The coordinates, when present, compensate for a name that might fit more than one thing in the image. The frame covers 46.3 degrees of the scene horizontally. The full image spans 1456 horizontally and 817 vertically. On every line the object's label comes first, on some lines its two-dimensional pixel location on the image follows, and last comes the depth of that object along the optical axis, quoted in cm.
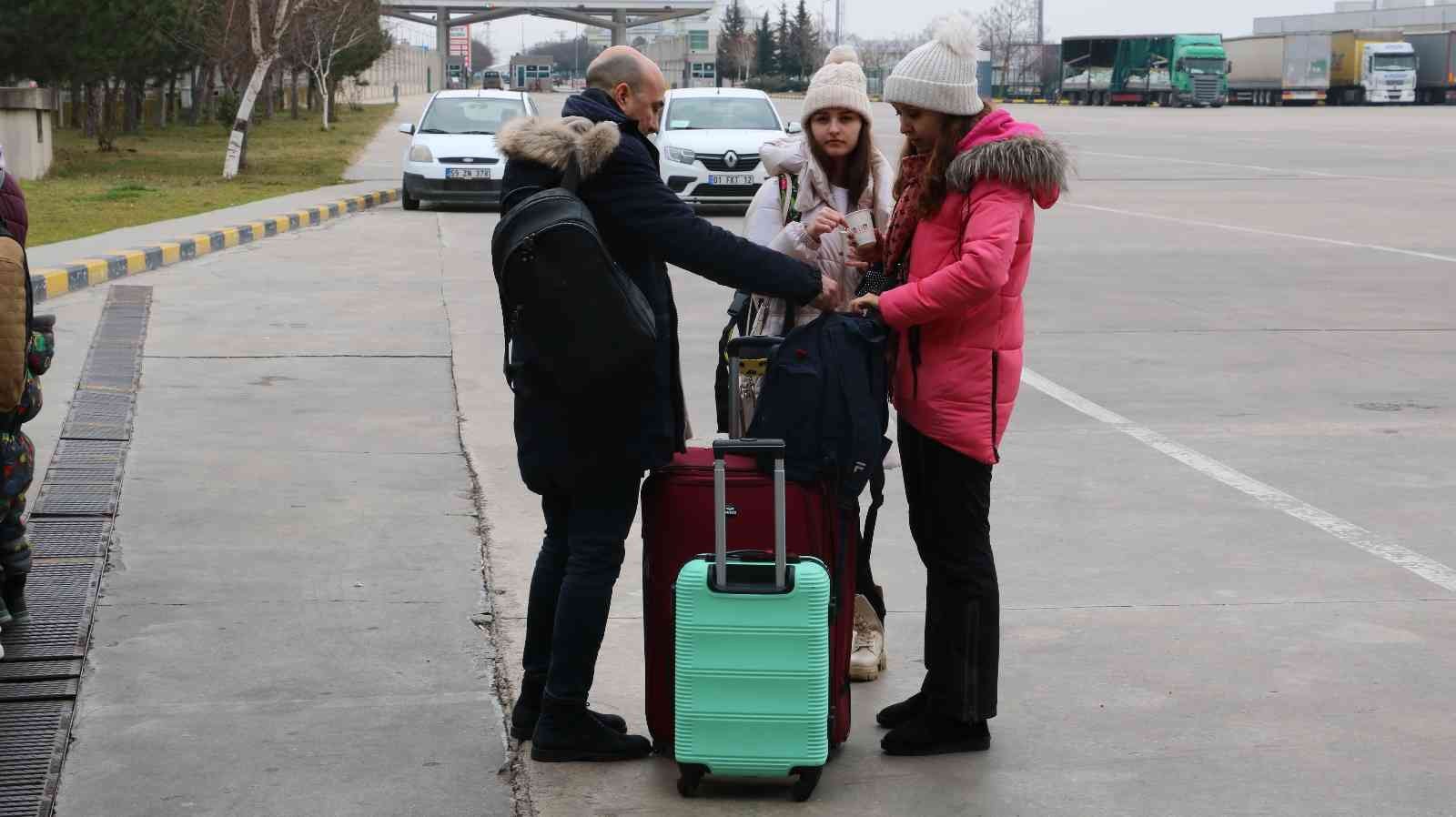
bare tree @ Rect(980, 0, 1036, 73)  12069
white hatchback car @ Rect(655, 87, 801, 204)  2070
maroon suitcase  381
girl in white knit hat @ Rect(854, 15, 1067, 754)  388
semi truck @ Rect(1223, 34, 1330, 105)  7019
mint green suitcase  367
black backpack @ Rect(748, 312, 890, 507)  380
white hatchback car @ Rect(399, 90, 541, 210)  2150
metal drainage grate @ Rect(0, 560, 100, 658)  481
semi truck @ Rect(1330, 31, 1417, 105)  6806
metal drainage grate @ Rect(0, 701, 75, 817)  377
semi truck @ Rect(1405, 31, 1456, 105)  6906
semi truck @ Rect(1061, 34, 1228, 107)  6912
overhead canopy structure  11338
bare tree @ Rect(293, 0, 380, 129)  3529
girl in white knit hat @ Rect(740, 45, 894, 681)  443
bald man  379
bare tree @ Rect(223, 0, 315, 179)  2647
